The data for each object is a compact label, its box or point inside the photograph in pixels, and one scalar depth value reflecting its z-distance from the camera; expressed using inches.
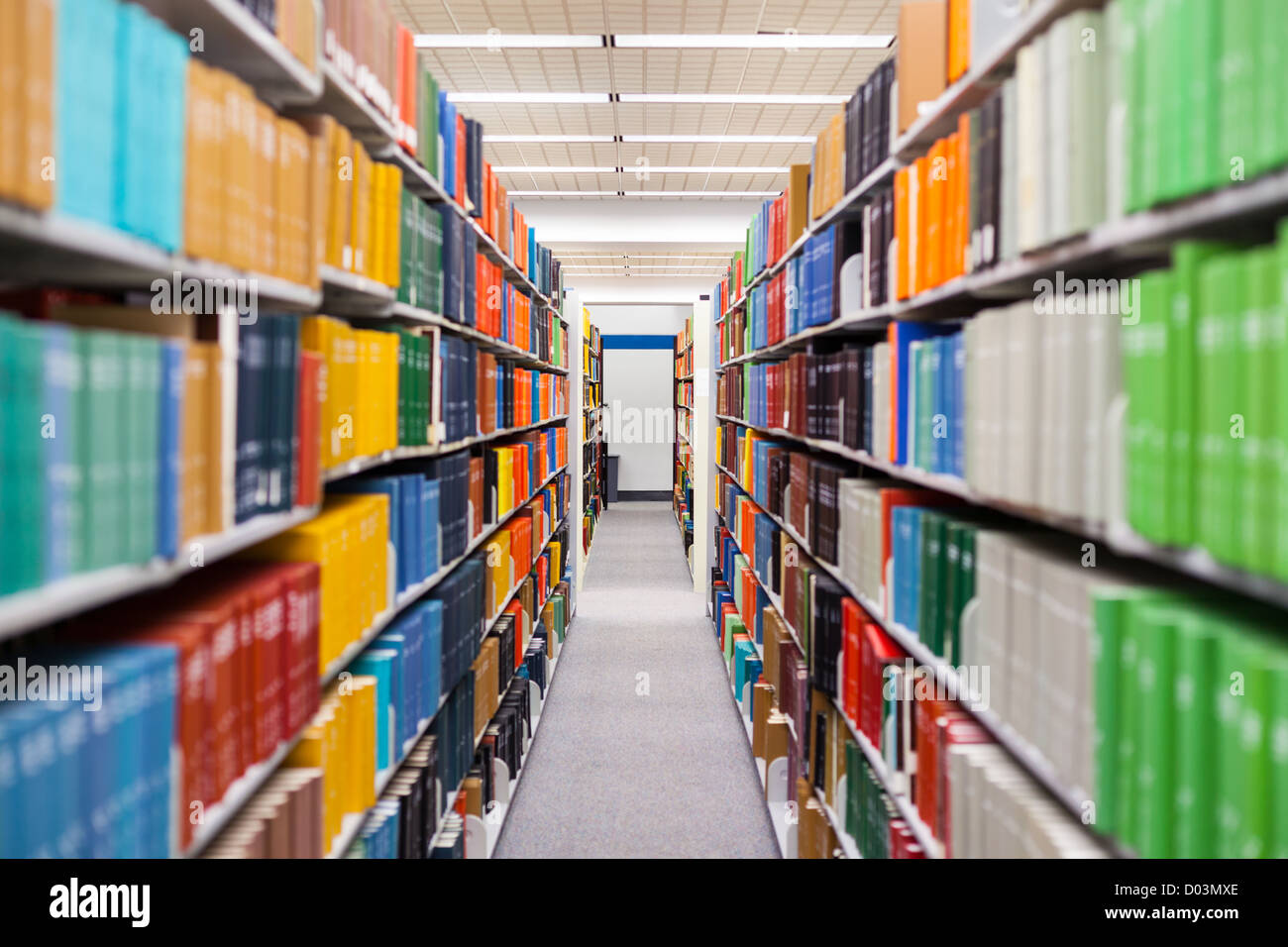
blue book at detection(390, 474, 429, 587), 89.7
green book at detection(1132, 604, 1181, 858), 40.5
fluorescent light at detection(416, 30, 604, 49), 221.1
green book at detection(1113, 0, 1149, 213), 42.3
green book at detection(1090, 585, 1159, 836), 43.7
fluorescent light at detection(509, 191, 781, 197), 378.6
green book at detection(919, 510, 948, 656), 70.2
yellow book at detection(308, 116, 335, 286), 62.5
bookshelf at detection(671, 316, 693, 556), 392.5
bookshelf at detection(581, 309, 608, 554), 357.2
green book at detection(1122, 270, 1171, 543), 40.3
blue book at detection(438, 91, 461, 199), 108.6
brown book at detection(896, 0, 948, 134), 81.8
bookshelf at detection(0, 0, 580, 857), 40.6
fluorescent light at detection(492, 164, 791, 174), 336.8
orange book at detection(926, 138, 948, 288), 72.7
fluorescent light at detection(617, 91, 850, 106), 260.4
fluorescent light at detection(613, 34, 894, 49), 221.1
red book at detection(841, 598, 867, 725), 95.0
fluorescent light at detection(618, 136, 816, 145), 299.3
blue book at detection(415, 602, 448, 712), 95.8
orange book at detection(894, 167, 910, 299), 82.5
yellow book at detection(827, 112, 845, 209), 109.4
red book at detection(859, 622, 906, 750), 84.4
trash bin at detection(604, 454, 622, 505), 604.1
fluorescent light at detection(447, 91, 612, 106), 259.8
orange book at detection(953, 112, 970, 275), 66.6
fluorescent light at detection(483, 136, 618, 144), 299.3
